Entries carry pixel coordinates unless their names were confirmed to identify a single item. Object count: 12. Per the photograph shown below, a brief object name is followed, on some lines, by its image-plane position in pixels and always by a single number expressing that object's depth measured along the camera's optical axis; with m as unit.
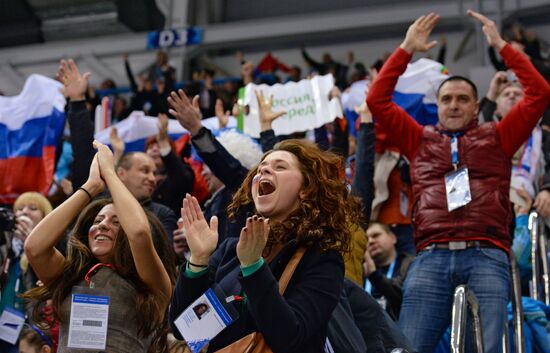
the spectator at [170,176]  6.33
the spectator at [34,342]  5.18
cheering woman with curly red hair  2.92
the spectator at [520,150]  6.45
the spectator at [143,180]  5.56
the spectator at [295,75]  13.07
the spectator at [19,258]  5.53
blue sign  15.79
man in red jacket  4.51
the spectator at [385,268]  5.48
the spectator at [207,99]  11.38
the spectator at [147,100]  12.23
